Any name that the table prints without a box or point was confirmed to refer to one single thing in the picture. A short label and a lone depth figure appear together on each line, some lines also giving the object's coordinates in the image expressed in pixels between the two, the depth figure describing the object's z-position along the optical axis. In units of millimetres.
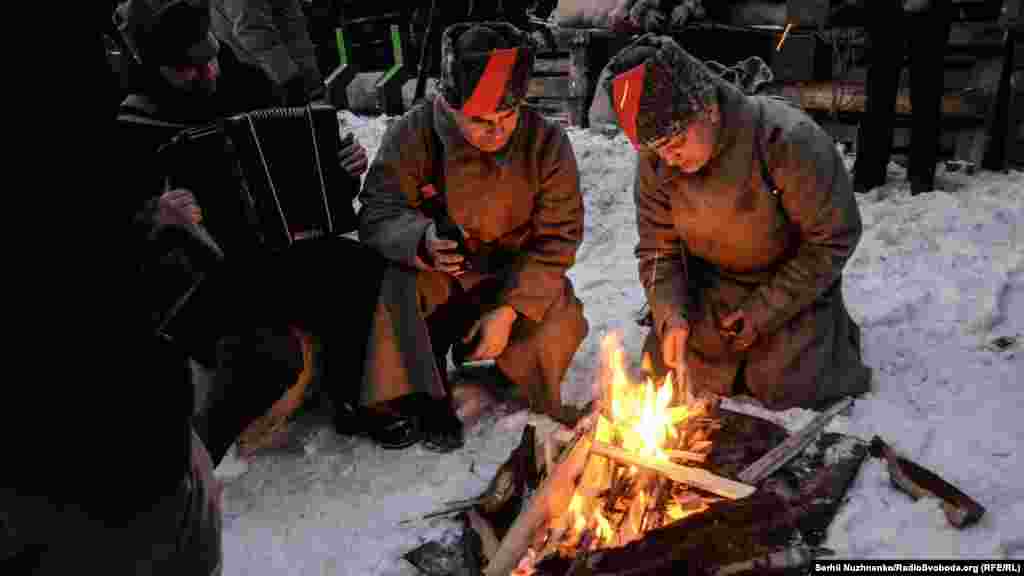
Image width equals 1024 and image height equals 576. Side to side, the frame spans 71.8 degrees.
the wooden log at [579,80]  9125
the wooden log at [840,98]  6637
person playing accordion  3465
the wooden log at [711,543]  2230
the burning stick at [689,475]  2562
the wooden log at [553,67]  9992
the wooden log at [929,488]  2621
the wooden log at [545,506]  2500
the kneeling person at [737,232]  3094
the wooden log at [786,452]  2885
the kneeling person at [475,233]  3416
